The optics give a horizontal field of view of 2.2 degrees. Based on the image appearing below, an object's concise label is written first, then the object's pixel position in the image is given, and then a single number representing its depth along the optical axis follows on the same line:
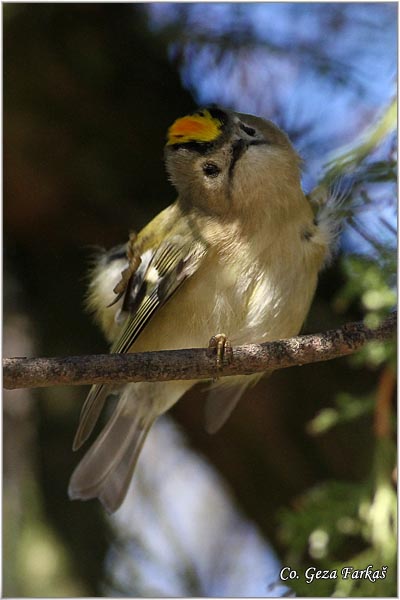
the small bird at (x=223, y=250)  2.09
